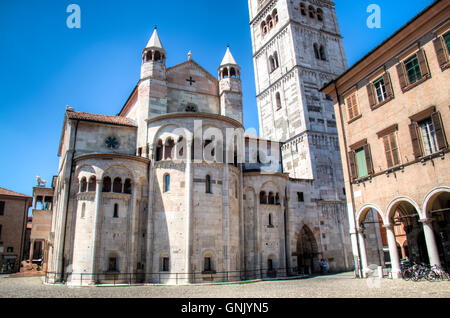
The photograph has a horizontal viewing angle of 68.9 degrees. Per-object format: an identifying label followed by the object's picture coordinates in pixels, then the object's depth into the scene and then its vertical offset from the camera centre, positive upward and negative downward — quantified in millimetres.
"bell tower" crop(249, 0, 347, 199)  32344 +17778
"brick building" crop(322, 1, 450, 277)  14805 +5467
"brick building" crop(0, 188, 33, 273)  39375 +3893
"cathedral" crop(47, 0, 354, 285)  21719 +4785
